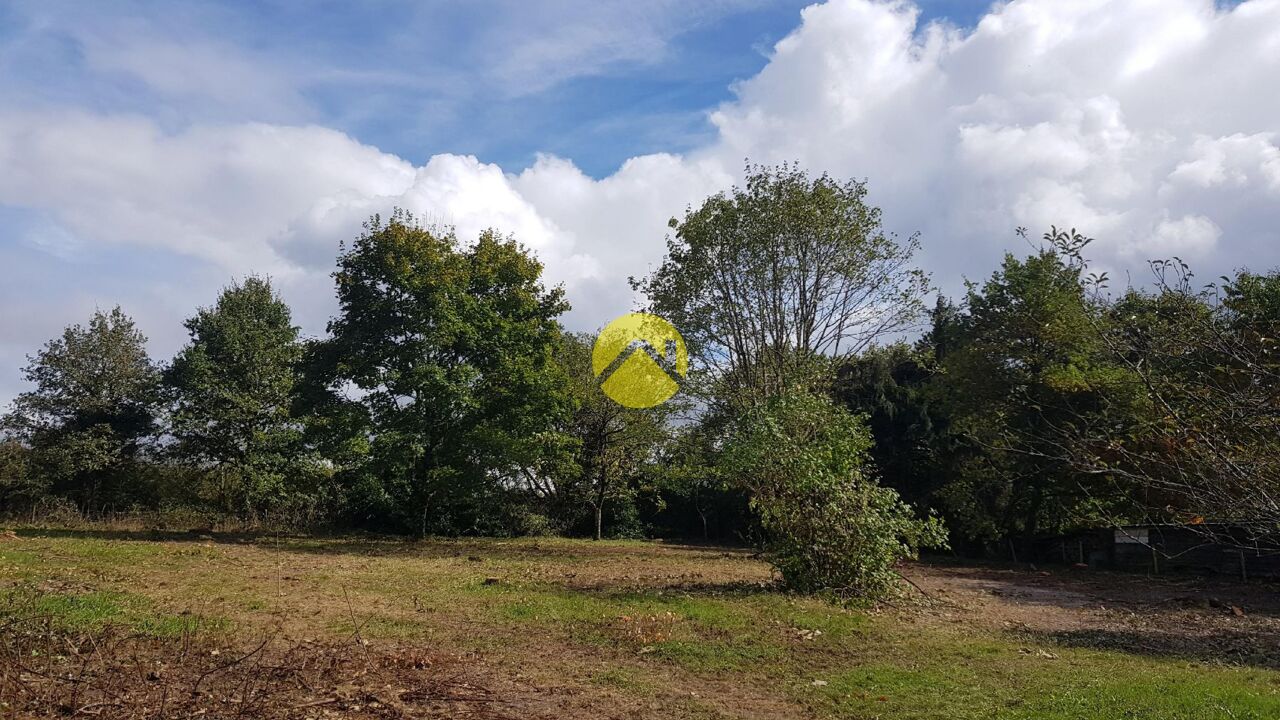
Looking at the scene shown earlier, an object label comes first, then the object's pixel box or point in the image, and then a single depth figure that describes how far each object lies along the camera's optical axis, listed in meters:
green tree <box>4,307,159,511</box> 25.38
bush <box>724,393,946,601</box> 12.05
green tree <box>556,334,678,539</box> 29.19
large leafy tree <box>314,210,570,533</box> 21.36
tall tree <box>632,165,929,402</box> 20.72
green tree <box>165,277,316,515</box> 24.06
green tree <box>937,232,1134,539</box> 21.25
